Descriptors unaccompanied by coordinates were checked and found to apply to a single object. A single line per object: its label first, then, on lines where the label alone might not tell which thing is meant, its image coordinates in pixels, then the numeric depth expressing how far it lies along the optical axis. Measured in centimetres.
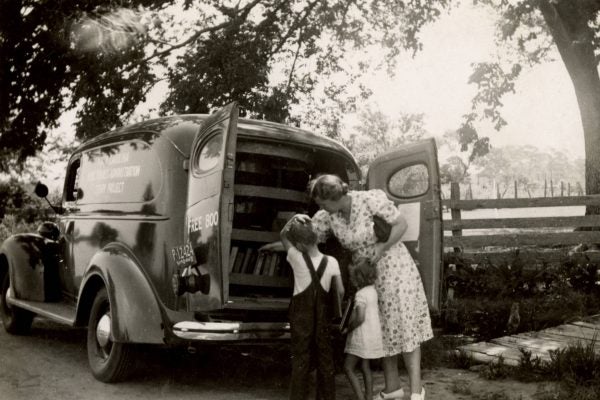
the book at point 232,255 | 559
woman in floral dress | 457
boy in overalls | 441
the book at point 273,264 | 567
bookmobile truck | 466
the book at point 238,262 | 565
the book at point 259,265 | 565
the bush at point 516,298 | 714
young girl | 457
